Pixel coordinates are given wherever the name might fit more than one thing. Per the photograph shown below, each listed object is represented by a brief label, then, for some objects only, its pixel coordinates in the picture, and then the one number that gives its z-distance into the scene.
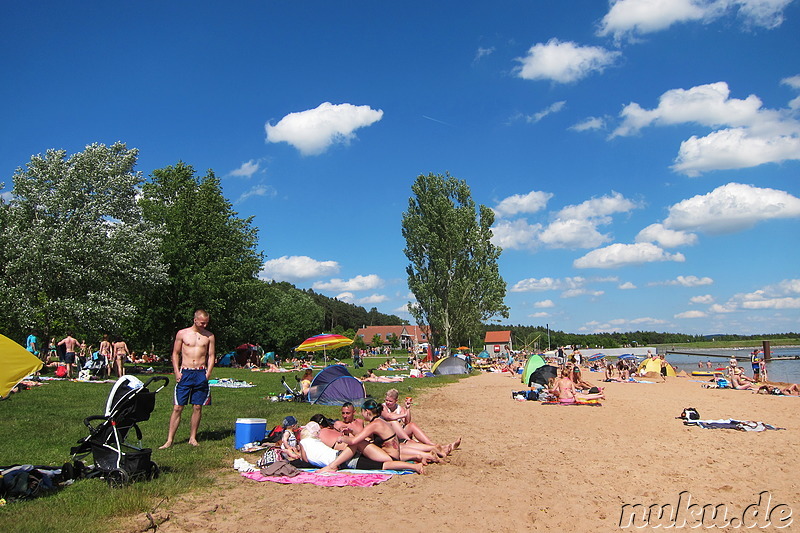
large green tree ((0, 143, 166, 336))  20.03
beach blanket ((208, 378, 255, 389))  18.30
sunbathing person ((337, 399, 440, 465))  6.98
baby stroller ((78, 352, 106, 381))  17.87
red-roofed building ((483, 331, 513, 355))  109.61
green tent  22.98
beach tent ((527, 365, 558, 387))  20.53
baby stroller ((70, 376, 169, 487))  5.70
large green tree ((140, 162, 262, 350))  27.52
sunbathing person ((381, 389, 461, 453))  7.91
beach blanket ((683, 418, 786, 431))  10.71
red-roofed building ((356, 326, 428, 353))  100.19
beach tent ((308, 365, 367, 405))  13.77
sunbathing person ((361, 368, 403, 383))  22.92
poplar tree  38.81
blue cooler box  7.74
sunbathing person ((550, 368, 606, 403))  15.71
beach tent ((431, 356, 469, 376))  30.63
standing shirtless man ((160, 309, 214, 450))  7.51
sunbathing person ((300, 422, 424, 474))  6.88
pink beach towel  6.23
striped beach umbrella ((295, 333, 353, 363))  24.23
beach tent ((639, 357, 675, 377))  30.64
